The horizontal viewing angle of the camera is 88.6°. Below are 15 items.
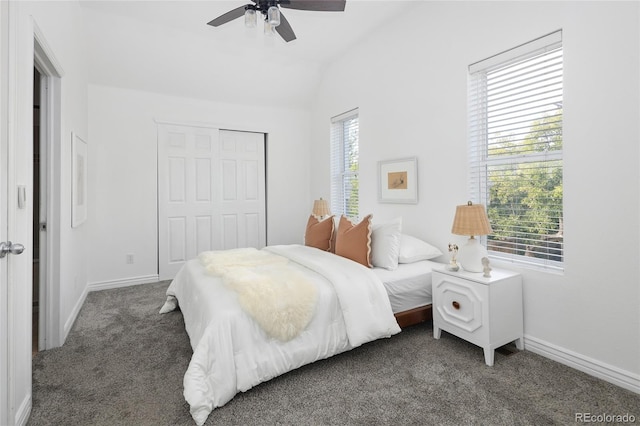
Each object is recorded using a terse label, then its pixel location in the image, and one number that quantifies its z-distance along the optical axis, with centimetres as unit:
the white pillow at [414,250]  287
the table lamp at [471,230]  230
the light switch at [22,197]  161
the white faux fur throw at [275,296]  191
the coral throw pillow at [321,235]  340
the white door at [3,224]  141
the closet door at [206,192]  436
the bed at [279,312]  174
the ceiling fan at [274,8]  224
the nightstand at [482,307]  214
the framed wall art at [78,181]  285
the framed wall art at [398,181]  328
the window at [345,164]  438
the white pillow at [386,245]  274
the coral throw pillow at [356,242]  279
